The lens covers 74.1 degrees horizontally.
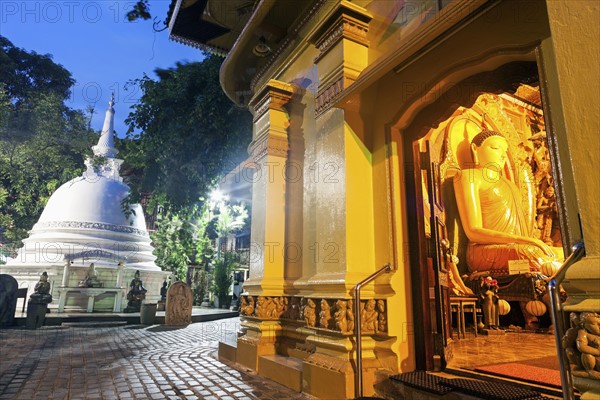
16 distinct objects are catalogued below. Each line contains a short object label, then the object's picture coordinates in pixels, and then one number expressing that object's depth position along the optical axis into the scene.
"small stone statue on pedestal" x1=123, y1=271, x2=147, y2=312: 14.65
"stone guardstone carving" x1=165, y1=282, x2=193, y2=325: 12.38
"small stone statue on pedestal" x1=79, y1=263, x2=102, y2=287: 14.16
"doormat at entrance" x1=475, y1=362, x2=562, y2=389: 3.24
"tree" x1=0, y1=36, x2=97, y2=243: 20.30
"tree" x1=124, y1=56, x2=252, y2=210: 8.55
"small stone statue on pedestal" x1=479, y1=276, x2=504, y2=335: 6.97
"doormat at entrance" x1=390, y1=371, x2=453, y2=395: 3.12
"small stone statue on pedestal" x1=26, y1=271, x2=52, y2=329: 10.70
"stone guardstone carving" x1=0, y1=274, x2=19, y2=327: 10.88
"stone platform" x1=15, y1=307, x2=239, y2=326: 11.46
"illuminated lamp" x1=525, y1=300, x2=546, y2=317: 6.82
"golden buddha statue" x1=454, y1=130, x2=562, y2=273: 7.39
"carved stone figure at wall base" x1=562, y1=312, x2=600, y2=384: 1.77
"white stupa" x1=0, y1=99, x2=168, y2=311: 15.26
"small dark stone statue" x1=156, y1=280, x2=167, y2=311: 15.79
